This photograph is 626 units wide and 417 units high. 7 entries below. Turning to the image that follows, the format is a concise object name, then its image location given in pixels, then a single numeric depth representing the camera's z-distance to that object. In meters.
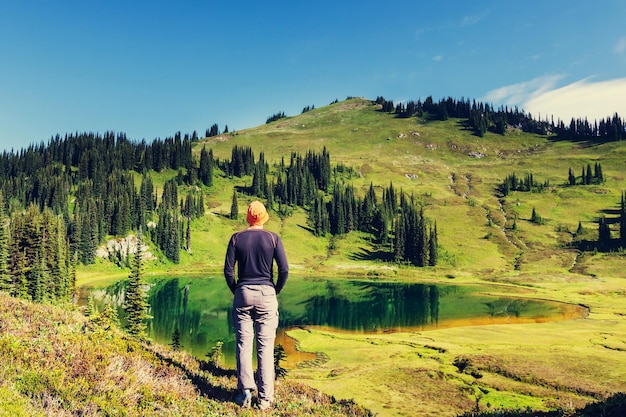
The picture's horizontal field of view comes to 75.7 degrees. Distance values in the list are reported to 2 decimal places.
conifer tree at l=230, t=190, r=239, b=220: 172.88
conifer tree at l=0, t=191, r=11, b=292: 51.78
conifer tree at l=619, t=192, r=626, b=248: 150.39
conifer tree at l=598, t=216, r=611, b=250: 150.84
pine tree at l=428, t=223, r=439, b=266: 147.00
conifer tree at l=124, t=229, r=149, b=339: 40.09
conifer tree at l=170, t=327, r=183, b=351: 37.88
